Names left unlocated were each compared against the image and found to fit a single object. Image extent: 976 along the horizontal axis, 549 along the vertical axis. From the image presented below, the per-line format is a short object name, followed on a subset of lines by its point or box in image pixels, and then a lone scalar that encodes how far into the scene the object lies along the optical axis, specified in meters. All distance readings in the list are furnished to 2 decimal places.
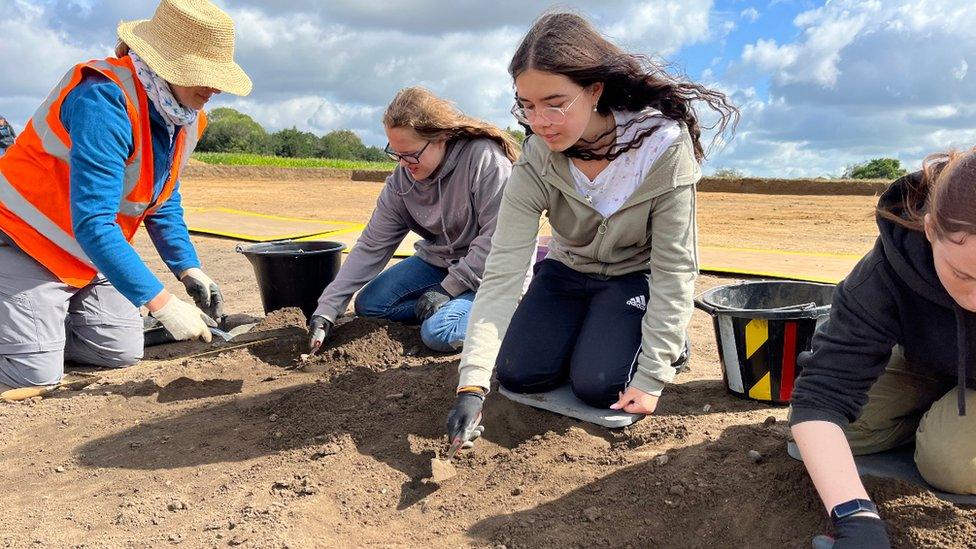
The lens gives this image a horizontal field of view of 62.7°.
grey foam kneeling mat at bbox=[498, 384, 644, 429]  2.62
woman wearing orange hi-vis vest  3.06
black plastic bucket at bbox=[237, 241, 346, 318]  3.97
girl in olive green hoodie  2.38
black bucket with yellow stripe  2.65
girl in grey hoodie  3.37
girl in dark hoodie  1.59
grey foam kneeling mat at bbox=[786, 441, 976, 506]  2.10
